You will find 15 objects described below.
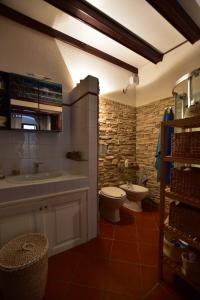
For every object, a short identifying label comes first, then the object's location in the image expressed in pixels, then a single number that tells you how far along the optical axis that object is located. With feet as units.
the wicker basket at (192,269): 3.78
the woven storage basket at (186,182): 3.59
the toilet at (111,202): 7.51
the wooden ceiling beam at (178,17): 5.55
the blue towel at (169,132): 5.40
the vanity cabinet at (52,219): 4.58
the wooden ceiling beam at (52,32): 6.13
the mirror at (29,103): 5.77
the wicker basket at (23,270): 3.51
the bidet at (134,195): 8.66
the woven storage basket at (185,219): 3.69
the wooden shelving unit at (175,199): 3.60
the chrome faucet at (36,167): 6.61
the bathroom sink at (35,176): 5.75
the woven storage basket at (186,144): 3.52
